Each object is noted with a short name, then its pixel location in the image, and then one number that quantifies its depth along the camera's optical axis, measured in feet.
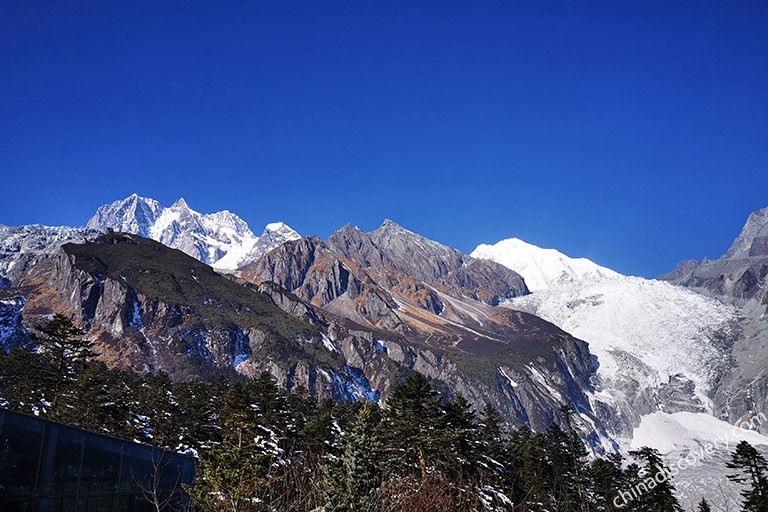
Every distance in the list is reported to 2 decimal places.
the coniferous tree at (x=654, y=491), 178.60
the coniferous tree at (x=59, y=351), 150.41
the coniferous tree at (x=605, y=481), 199.52
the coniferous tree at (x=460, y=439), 129.80
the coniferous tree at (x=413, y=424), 128.06
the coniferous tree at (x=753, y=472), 158.99
